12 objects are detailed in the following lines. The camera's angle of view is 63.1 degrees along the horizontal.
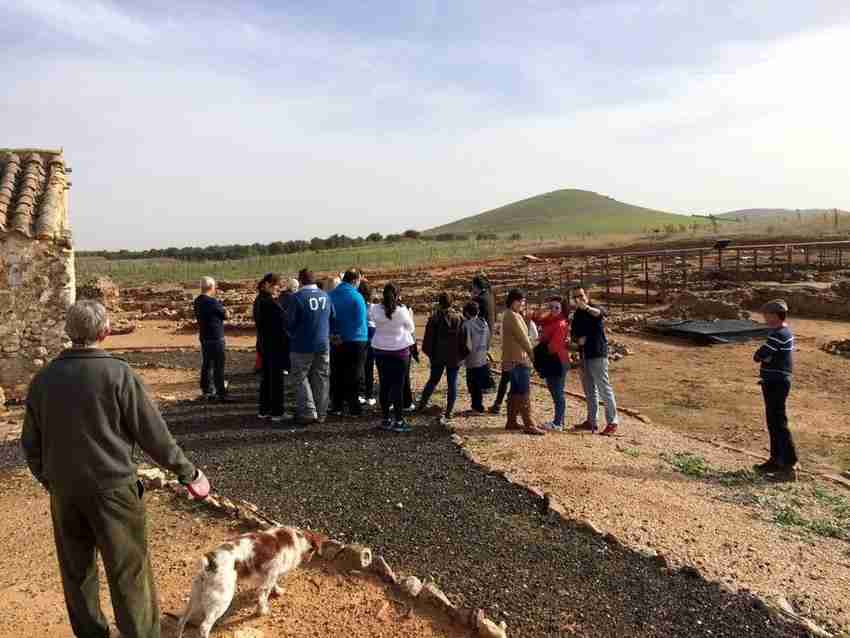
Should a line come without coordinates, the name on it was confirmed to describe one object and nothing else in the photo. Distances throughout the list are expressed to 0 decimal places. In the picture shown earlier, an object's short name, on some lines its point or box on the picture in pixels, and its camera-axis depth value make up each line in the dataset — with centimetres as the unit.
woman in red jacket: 813
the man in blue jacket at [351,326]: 815
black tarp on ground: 1623
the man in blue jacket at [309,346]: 768
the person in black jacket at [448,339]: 809
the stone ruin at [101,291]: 2166
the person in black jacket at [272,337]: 827
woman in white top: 755
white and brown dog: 360
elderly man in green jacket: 316
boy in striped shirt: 676
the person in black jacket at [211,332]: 908
